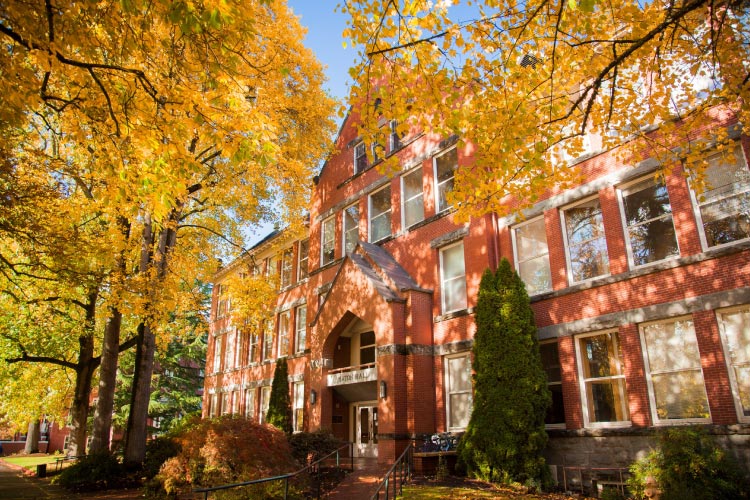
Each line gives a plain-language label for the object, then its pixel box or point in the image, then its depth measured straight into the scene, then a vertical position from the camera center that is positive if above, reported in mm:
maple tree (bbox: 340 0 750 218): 7941 +5220
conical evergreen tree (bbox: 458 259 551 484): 12523 +617
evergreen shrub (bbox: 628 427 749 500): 9383 -1011
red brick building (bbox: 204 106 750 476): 11212 +3022
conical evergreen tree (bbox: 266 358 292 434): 23047 +838
